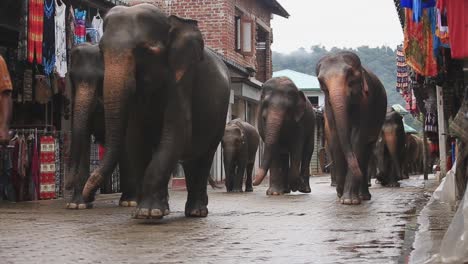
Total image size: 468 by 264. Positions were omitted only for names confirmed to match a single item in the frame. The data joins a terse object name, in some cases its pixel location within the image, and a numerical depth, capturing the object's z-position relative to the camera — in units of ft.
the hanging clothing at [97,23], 53.36
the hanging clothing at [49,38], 47.06
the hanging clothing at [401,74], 99.55
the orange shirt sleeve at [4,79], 37.04
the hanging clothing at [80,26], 51.19
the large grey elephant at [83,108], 38.24
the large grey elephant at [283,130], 49.47
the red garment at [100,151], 54.05
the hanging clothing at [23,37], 44.60
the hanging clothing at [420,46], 44.45
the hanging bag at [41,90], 48.21
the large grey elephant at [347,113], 38.93
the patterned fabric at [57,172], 48.03
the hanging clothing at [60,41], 48.14
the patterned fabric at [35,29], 44.98
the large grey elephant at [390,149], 63.57
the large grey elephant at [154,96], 25.88
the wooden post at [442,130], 63.67
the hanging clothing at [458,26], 30.09
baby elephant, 57.62
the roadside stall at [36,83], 45.50
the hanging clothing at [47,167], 46.60
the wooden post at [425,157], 81.32
